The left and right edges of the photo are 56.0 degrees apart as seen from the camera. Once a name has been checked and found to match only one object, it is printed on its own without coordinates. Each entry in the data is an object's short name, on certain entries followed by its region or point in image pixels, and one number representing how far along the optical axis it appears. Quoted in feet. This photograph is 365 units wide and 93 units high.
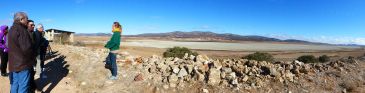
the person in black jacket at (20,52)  20.95
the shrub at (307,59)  132.05
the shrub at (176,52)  130.62
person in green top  32.45
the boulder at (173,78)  34.16
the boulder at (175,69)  36.70
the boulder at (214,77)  32.81
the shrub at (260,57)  128.83
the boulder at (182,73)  35.30
